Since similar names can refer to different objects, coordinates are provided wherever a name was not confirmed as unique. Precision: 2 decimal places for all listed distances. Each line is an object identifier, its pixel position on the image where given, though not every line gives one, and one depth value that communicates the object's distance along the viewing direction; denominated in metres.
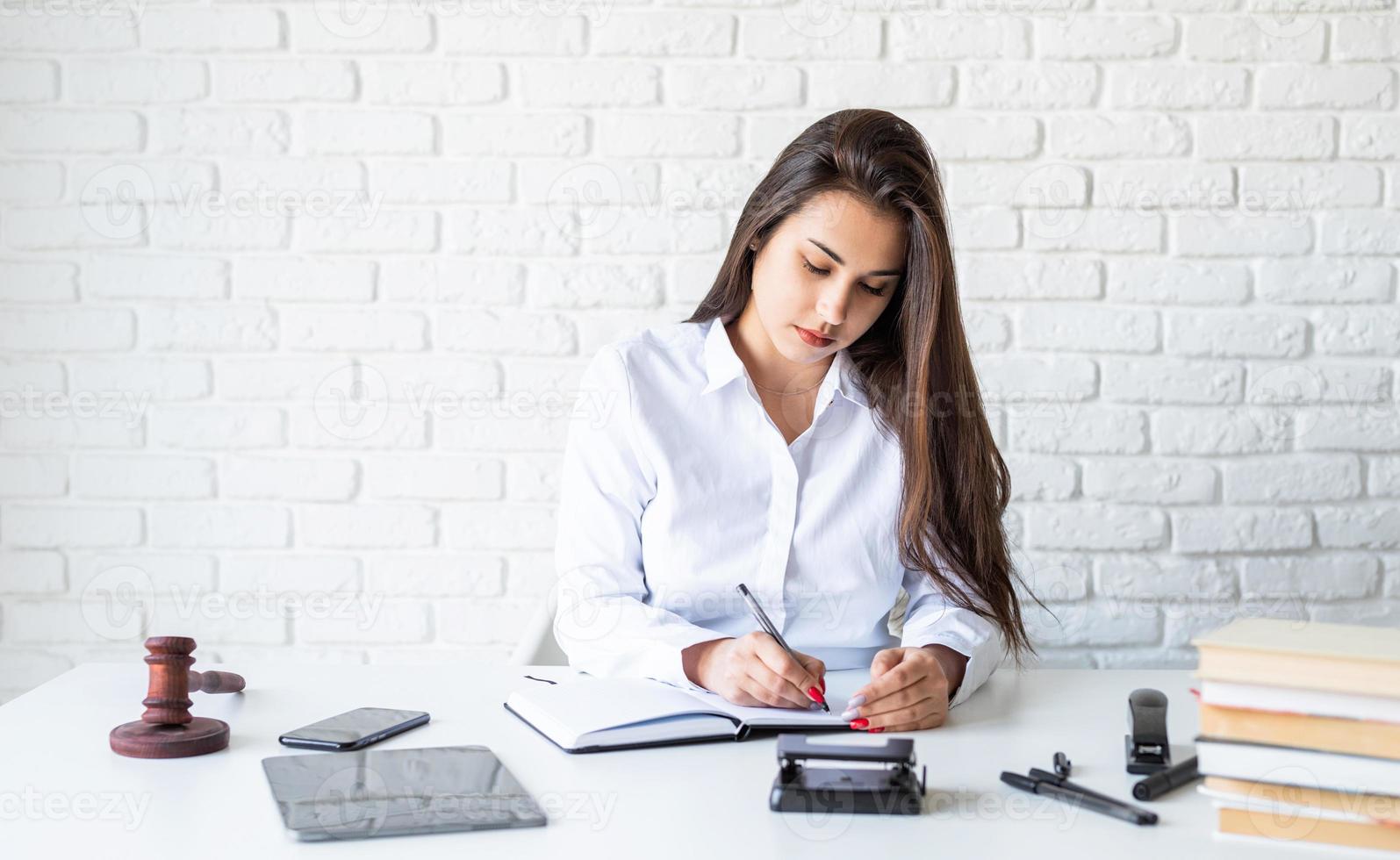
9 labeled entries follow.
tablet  0.97
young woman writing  1.61
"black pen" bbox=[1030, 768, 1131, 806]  1.06
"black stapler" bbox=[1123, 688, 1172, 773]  1.13
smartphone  1.17
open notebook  1.19
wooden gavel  1.14
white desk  0.95
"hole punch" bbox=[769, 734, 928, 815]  1.02
